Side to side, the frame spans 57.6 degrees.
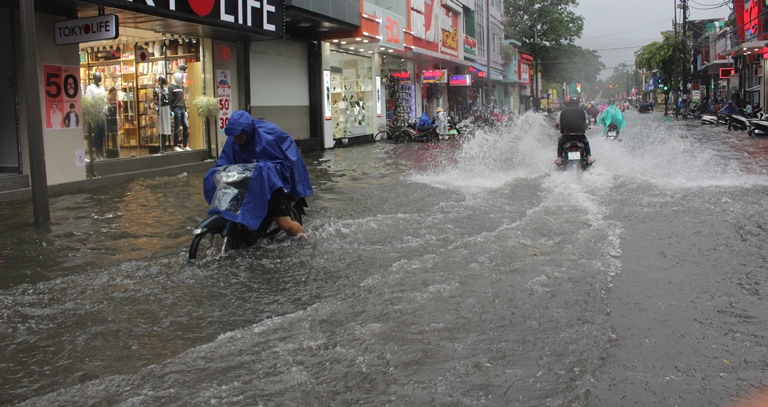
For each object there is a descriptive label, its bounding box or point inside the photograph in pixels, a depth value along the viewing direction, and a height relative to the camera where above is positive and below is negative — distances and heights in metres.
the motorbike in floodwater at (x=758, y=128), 25.73 -0.34
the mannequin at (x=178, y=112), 16.08 +0.55
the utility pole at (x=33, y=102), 8.54 +0.47
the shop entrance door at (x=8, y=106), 11.66 +0.59
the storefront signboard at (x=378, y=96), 29.47 +1.44
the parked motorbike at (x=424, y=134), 28.50 -0.20
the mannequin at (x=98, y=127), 13.48 +0.22
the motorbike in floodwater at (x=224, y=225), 6.57 -0.85
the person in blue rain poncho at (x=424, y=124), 28.66 +0.19
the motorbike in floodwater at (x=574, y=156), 13.19 -0.60
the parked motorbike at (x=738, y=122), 30.91 -0.11
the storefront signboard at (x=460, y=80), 39.88 +2.71
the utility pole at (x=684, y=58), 58.66 +5.32
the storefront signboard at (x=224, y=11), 12.24 +2.45
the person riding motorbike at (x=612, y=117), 20.16 +0.19
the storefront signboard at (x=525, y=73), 69.06 +5.38
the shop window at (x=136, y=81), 14.06 +1.23
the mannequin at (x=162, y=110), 15.80 +0.60
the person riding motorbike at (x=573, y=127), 13.37 -0.04
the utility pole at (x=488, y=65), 44.98 +4.08
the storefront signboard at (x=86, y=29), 11.08 +1.80
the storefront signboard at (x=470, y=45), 44.51 +5.37
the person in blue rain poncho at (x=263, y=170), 6.75 -0.37
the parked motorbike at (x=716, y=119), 37.09 +0.07
